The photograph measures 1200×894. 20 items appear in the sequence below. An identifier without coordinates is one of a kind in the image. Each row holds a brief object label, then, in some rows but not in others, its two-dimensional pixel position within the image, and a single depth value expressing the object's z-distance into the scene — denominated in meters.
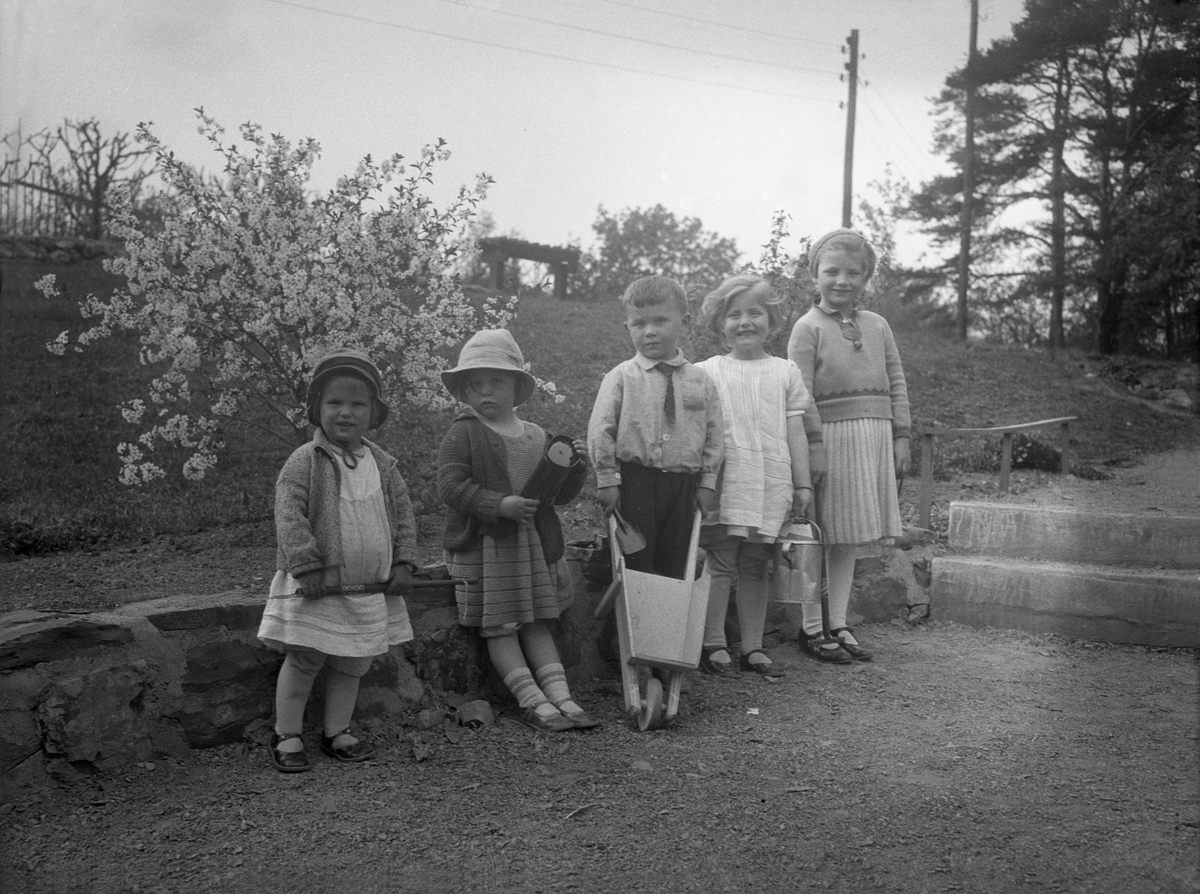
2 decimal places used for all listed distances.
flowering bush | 4.65
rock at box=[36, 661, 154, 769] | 2.69
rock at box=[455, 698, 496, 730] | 3.29
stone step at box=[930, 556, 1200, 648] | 4.37
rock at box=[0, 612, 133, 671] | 2.65
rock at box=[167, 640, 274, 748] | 2.94
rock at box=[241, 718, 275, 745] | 3.01
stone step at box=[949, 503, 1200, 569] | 4.77
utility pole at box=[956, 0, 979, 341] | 10.15
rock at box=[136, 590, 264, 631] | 2.93
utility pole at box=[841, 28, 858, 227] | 17.64
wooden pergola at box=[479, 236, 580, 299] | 11.54
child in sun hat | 3.30
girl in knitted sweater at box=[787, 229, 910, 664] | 4.11
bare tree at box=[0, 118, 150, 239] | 6.52
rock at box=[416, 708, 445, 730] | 3.26
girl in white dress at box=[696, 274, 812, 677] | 3.87
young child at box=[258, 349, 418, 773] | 2.88
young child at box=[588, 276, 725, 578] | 3.62
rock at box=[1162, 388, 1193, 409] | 14.10
